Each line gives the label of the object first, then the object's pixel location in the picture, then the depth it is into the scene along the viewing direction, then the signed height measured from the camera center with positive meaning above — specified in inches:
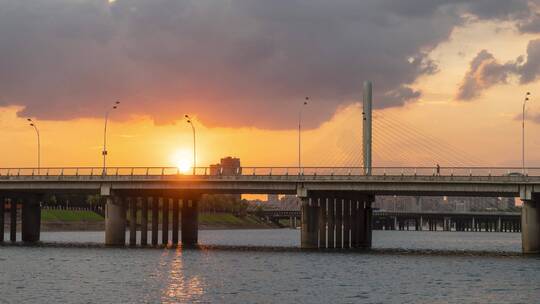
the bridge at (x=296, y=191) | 4911.4 +131.3
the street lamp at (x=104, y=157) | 5635.8 +326.2
